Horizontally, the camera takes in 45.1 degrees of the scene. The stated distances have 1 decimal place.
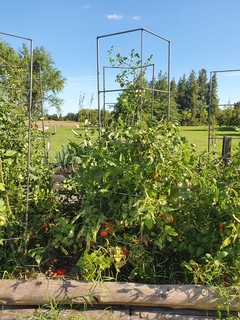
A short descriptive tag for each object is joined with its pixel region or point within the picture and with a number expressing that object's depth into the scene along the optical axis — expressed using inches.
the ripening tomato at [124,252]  65.3
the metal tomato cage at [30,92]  62.5
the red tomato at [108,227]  63.2
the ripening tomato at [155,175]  61.5
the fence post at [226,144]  162.2
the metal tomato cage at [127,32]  65.1
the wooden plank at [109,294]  57.8
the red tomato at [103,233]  63.3
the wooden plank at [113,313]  58.2
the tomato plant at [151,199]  60.4
